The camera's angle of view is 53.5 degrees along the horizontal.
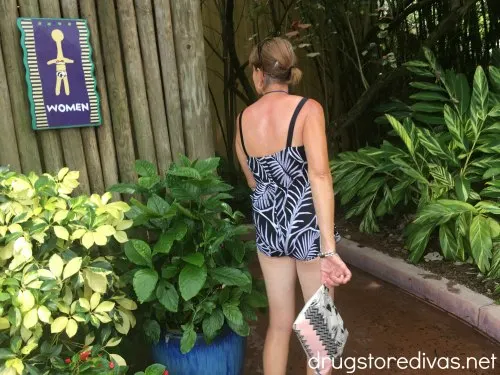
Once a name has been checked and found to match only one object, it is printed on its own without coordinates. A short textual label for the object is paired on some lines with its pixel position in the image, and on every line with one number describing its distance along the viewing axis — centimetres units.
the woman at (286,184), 189
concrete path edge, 295
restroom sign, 208
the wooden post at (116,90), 225
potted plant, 205
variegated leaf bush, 171
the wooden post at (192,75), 241
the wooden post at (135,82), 229
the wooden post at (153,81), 233
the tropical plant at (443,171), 334
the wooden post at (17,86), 205
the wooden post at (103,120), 221
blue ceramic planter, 218
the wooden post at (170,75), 237
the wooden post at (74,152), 222
